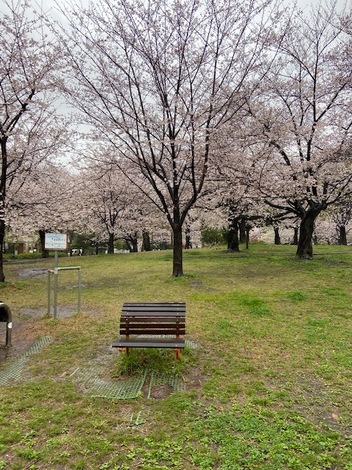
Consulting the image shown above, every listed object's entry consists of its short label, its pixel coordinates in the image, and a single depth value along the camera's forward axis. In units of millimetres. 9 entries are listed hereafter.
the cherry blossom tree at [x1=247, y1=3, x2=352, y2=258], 12523
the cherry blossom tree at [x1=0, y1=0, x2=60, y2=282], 10914
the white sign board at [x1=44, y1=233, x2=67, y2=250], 6645
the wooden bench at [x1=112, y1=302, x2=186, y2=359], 4855
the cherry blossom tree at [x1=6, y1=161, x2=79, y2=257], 12595
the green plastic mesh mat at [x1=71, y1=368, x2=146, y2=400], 3971
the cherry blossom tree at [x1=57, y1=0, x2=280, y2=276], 9555
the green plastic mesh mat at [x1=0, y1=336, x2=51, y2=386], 4488
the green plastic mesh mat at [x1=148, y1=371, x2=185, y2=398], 4164
